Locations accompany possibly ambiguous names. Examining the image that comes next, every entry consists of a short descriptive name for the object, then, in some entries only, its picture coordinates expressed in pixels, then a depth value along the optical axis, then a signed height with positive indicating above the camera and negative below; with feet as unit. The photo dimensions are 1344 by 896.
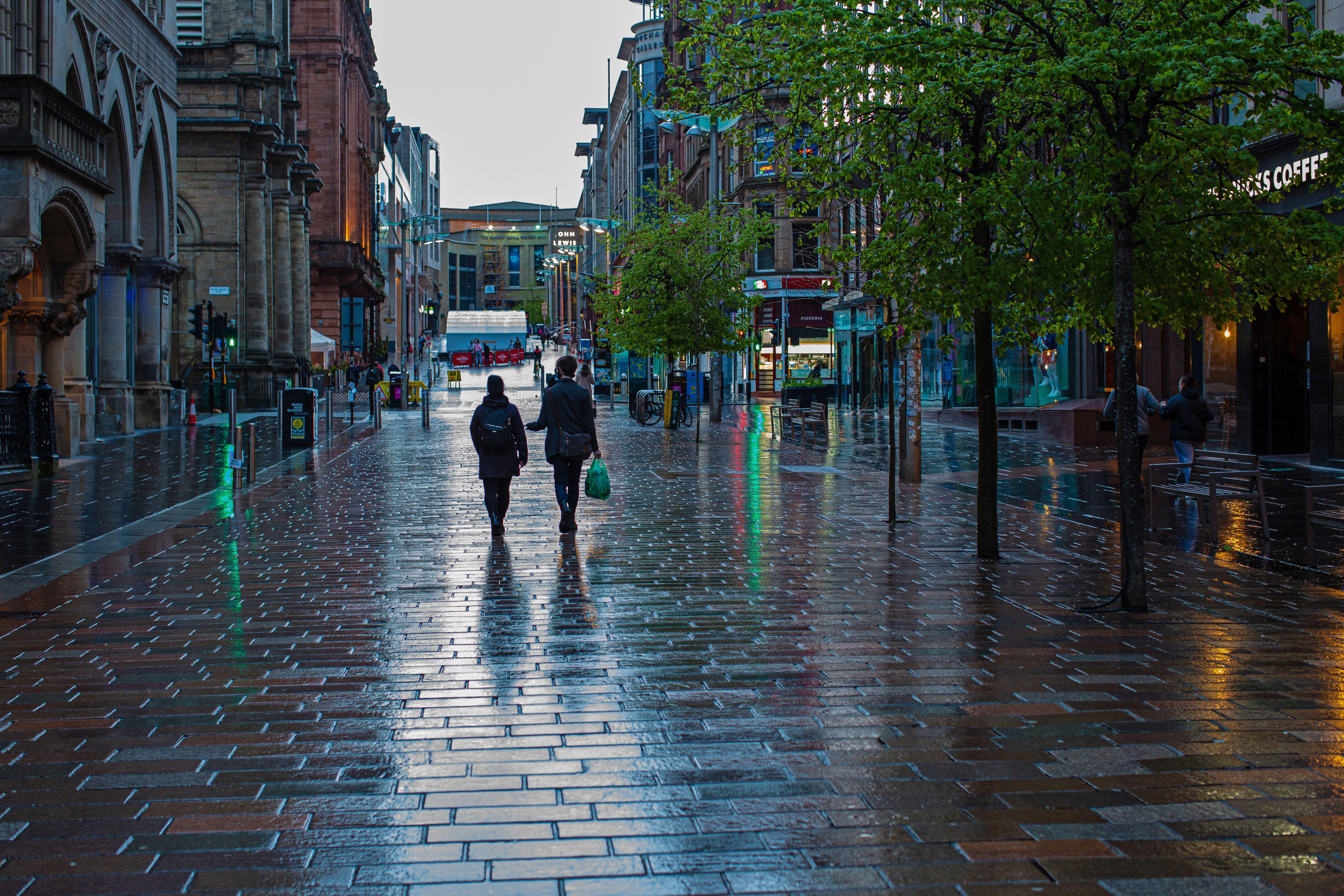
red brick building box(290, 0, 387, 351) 221.66 +47.11
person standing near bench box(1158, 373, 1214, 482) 50.47 -0.52
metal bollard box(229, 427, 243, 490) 53.83 -1.61
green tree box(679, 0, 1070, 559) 29.04 +6.98
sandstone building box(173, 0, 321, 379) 142.61 +27.32
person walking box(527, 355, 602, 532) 40.52 -0.64
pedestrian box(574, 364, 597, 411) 153.99 +3.99
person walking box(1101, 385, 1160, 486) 52.65 -0.23
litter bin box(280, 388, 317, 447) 80.53 -0.42
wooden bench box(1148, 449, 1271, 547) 37.65 -2.53
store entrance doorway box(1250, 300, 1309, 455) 69.46 +1.12
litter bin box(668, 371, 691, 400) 118.42 +2.30
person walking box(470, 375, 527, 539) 39.09 -1.17
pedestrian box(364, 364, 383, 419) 111.34 +2.89
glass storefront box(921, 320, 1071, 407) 108.06 +2.71
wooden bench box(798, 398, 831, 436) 86.89 -0.69
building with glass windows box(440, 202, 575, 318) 512.63 +72.08
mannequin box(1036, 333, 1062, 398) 107.86 +3.16
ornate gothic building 64.54 +12.76
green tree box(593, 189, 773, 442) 121.49 +12.18
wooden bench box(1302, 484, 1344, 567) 30.42 -2.81
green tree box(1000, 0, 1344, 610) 24.68 +5.38
